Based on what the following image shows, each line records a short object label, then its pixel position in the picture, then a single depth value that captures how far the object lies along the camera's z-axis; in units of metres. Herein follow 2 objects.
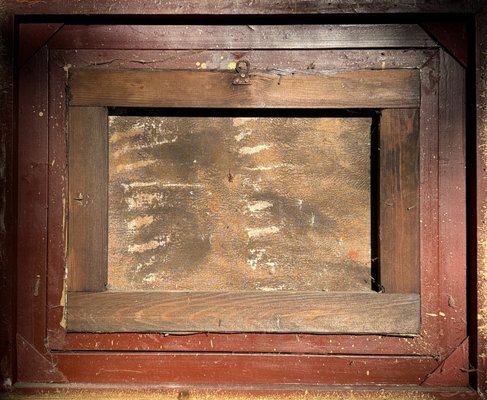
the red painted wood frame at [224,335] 1.26
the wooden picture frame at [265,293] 1.26
